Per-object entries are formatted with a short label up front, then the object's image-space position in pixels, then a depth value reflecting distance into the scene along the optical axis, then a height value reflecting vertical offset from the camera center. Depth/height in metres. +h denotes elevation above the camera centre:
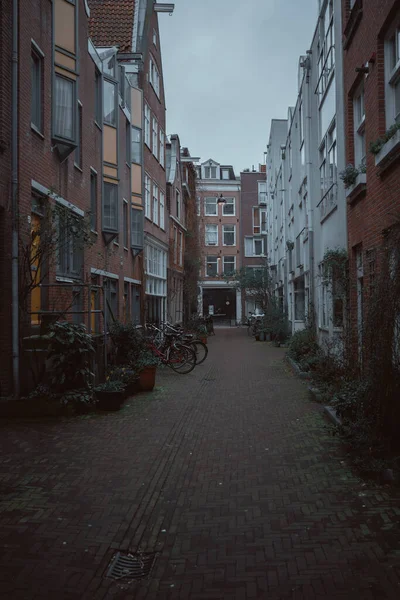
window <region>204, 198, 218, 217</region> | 53.59 +10.63
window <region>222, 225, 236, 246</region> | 53.27 +7.82
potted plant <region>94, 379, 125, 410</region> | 9.48 -1.38
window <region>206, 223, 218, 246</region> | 53.50 +7.94
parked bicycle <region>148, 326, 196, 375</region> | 15.05 -1.07
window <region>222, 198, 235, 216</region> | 53.44 +10.56
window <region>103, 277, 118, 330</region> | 17.14 +0.75
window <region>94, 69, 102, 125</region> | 15.73 +6.40
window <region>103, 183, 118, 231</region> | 16.41 +3.34
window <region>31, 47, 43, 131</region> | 10.76 +4.55
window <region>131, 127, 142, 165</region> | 20.91 +6.54
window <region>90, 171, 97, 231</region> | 15.43 +3.44
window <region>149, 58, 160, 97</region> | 24.42 +10.99
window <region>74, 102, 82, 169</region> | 13.64 +4.32
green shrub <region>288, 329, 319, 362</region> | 15.30 -0.90
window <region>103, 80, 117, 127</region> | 16.64 +6.59
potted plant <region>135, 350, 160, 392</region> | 11.72 -1.20
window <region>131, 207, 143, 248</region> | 20.34 +3.33
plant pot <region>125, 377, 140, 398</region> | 10.98 -1.47
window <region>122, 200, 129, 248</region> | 19.45 +3.40
